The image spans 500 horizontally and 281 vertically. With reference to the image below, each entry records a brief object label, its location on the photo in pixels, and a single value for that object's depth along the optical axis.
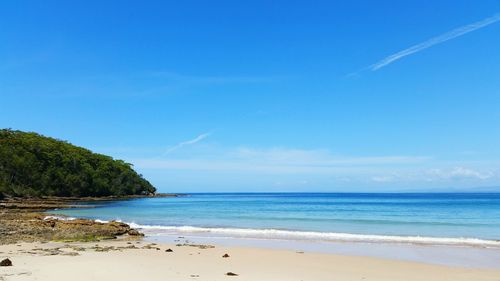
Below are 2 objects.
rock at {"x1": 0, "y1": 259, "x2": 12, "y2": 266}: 10.82
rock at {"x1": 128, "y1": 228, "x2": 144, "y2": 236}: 22.03
